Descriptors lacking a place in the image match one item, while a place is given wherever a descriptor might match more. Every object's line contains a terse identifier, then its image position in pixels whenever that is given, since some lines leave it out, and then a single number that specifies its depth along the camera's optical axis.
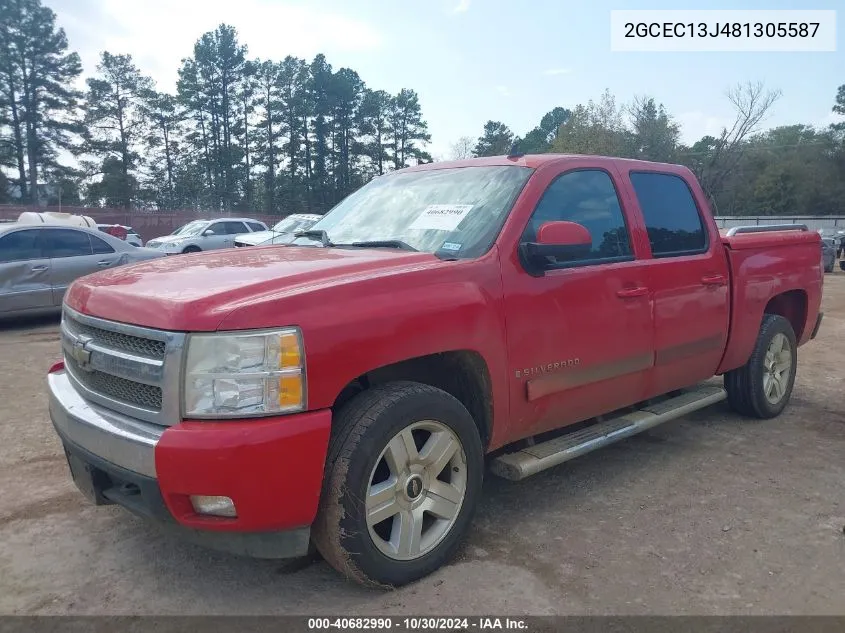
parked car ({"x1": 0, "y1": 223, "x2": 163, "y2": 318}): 9.46
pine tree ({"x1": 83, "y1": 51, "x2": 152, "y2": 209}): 47.44
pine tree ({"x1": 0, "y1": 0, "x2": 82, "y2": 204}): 42.91
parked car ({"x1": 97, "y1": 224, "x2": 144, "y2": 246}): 20.56
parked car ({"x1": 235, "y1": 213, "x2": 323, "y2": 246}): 17.72
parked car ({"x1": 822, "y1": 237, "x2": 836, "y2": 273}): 23.11
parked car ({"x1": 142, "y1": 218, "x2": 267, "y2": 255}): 20.00
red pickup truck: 2.50
